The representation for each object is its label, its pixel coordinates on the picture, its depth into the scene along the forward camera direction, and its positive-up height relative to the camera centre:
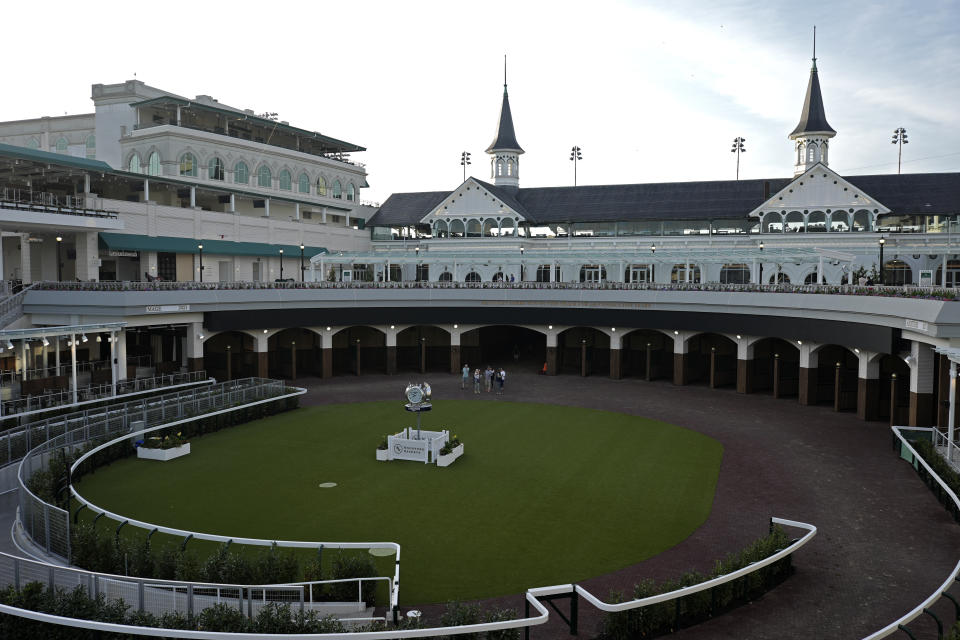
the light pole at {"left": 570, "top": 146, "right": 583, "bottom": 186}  103.12 +18.61
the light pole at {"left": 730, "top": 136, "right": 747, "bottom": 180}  92.81 +18.05
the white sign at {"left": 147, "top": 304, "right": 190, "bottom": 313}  38.62 -1.80
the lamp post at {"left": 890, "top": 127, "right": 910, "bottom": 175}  103.88 +21.85
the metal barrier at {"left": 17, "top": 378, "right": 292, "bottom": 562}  16.81 -5.80
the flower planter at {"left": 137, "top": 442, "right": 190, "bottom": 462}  26.31 -6.81
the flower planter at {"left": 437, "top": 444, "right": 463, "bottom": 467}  25.41 -6.73
